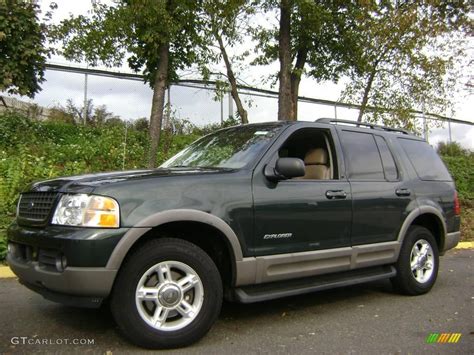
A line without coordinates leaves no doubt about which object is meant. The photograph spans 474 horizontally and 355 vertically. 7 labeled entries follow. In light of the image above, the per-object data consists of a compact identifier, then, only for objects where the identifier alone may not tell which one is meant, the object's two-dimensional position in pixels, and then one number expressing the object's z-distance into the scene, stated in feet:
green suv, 11.58
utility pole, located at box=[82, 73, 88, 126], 46.64
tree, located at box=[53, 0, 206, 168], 34.42
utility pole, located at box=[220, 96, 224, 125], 52.59
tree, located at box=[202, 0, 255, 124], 37.83
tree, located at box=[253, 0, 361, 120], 44.78
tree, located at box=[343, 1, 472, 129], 41.39
